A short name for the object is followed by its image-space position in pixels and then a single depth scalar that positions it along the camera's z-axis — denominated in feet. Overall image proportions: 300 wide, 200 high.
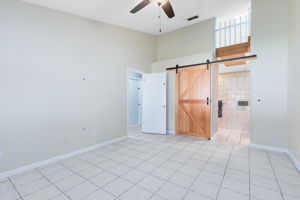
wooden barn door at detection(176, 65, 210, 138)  13.41
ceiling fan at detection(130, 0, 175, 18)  7.82
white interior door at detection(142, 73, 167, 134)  15.33
